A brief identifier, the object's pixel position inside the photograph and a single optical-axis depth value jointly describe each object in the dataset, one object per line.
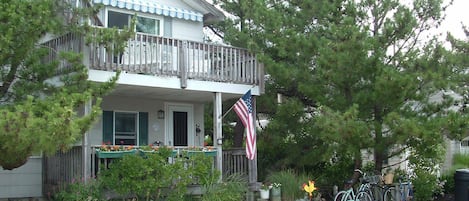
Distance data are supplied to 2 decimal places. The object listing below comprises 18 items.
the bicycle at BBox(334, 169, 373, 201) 14.57
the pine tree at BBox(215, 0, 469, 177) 14.62
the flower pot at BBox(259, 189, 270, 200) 15.60
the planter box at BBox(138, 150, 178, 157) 13.85
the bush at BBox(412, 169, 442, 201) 17.30
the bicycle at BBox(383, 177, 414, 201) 15.76
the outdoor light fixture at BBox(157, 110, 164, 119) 17.62
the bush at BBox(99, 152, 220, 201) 13.24
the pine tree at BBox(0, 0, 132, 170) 9.67
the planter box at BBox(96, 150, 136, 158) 13.57
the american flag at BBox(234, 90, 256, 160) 15.34
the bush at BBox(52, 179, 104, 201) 12.73
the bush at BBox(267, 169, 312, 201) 15.80
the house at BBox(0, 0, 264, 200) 14.06
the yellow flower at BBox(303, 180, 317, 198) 14.93
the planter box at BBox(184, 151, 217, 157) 14.63
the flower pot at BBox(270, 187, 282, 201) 15.60
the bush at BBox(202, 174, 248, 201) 14.33
